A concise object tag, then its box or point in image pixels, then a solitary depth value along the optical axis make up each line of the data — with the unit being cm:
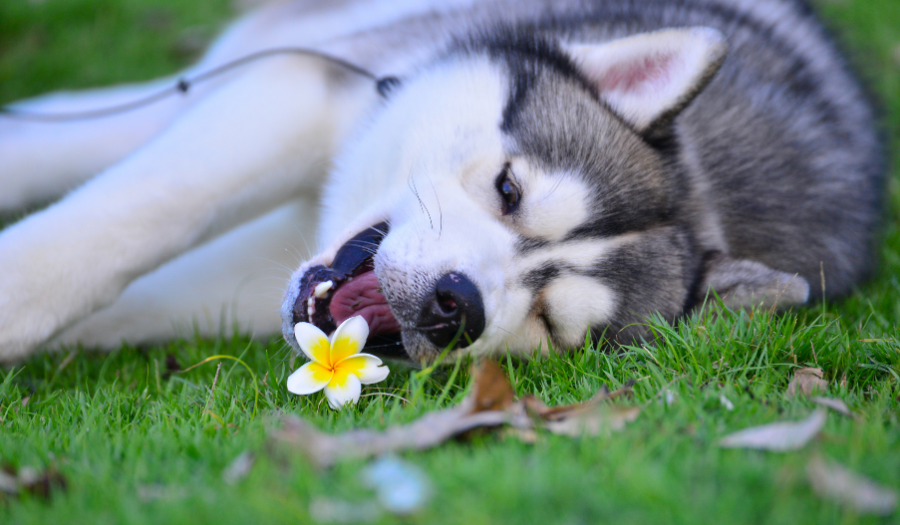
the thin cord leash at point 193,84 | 292
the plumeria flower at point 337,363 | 274
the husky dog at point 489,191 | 279
